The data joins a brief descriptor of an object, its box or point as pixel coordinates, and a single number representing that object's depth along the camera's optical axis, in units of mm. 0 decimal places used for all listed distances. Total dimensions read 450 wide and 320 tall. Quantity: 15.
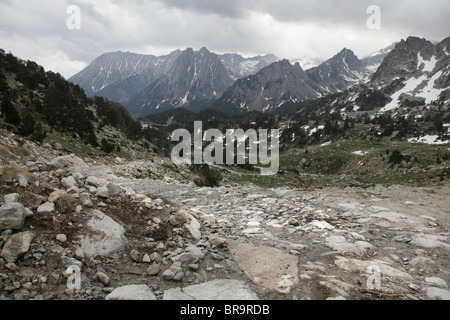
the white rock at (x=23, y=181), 5377
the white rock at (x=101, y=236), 4590
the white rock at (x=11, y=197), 4640
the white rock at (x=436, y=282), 4321
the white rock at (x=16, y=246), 3668
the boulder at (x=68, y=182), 6662
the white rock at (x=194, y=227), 6344
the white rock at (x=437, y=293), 3918
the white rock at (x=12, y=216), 4090
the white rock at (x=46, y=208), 4863
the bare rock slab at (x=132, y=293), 3516
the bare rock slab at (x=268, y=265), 4258
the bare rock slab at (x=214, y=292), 3814
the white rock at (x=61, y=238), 4395
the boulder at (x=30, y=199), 4840
